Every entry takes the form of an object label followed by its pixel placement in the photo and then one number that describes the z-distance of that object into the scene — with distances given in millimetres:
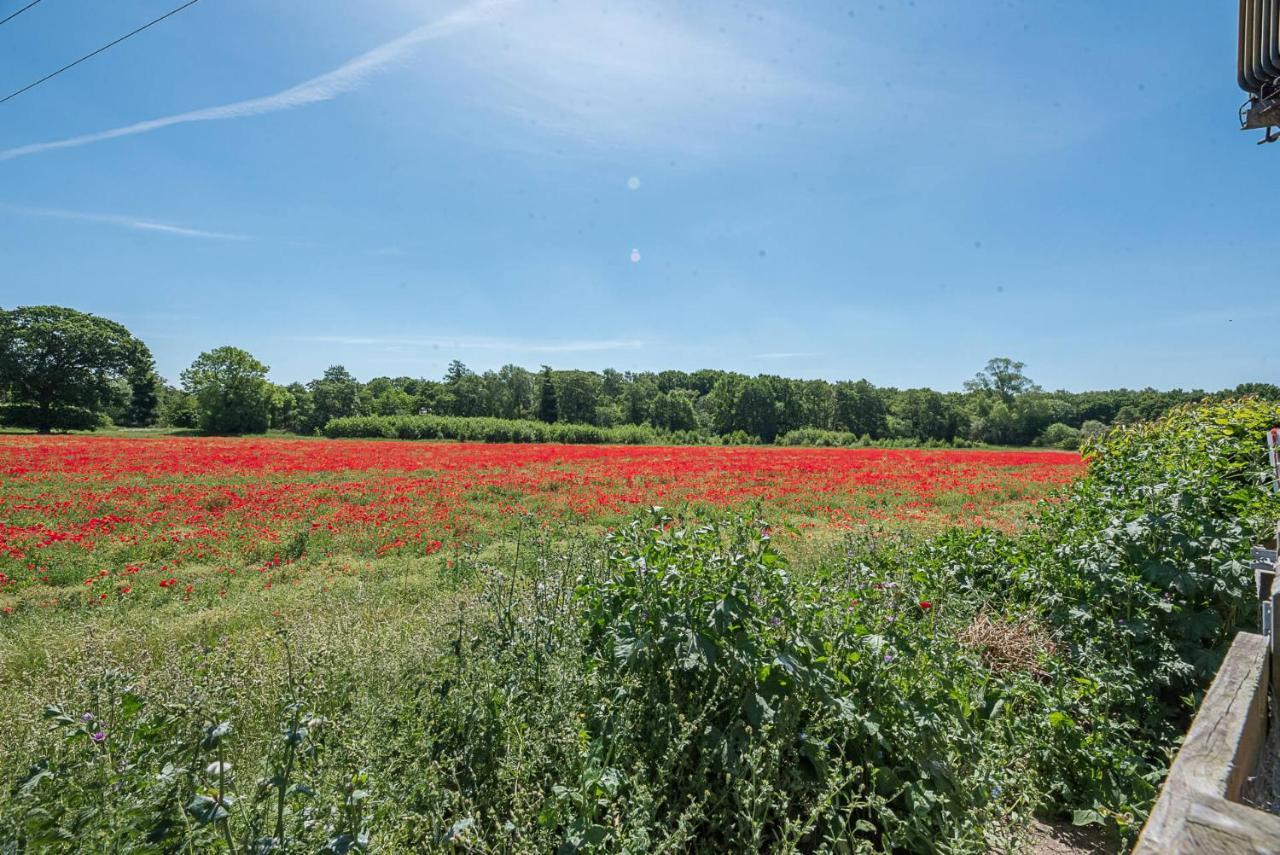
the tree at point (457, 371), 98500
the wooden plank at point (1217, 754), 902
